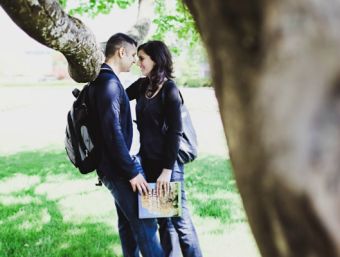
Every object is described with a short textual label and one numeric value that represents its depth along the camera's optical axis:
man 2.92
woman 3.17
